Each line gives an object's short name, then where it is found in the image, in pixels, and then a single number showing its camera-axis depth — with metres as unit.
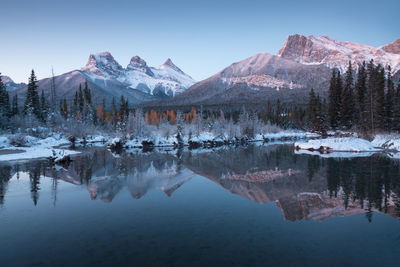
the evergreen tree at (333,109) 66.69
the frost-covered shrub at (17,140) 41.44
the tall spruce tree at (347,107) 62.56
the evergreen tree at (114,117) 93.09
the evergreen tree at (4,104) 57.88
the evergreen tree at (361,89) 55.83
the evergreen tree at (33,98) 69.25
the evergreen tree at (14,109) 71.87
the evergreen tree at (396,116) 45.78
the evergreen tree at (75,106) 95.11
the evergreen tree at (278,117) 119.34
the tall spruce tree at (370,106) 48.84
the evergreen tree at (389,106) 48.19
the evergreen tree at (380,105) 48.22
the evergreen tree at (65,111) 96.88
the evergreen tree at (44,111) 72.25
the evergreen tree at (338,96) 65.94
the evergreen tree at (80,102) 98.12
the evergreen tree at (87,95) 101.04
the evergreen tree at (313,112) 73.86
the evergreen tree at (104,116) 103.00
